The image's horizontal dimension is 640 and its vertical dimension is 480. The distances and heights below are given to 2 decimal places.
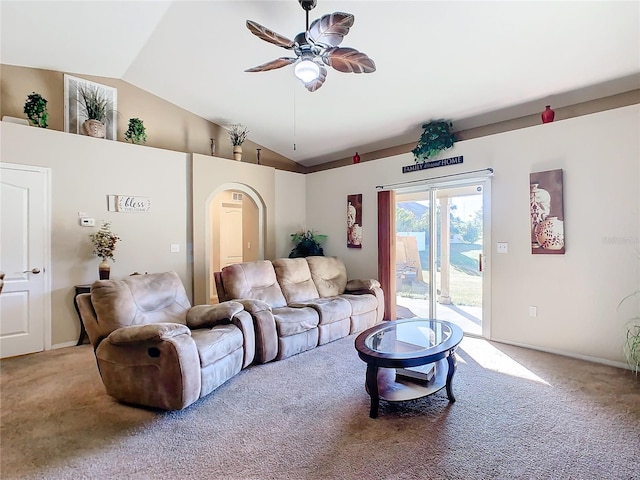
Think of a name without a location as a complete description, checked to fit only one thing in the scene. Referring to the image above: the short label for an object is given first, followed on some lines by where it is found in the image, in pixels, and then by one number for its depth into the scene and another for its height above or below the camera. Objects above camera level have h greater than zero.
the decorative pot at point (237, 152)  5.60 +1.52
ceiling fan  2.16 +1.42
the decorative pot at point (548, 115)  3.63 +1.38
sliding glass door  4.29 -0.17
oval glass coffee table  2.29 -0.85
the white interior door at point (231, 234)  7.18 +0.15
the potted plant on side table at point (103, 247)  4.05 -0.07
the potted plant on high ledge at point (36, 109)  3.75 +1.53
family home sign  4.37 +1.06
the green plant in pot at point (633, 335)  3.09 -0.93
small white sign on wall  4.30 +0.52
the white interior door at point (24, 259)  3.57 -0.19
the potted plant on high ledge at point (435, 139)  4.38 +1.36
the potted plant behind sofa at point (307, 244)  5.91 -0.08
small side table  3.95 -0.62
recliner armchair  2.35 -0.79
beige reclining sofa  3.40 -0.78
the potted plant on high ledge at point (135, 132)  4.52 +1.52
